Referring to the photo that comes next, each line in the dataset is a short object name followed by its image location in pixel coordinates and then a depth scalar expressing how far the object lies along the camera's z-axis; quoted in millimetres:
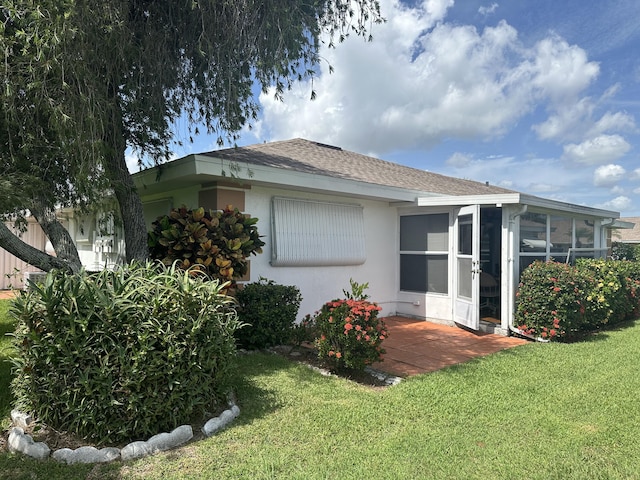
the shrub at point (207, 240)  5887
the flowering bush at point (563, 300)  7164
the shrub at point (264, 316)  6090
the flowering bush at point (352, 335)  4910
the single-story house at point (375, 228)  7090
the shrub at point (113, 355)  3176
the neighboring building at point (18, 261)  14727
